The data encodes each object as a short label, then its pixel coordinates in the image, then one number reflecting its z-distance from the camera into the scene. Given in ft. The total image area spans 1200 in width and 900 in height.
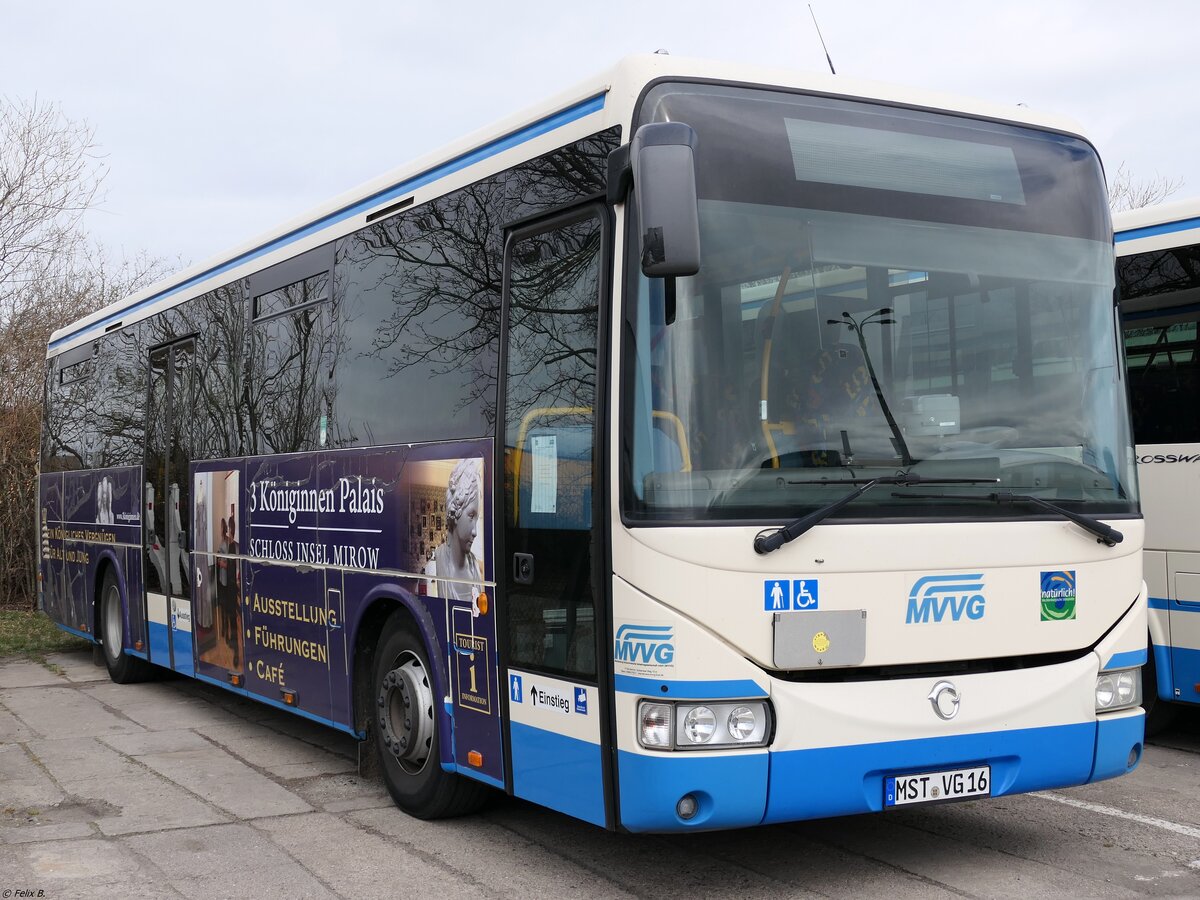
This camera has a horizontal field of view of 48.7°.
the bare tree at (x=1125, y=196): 97.04
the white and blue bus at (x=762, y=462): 15.71
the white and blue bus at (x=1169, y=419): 25.77
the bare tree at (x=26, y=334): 60.95
